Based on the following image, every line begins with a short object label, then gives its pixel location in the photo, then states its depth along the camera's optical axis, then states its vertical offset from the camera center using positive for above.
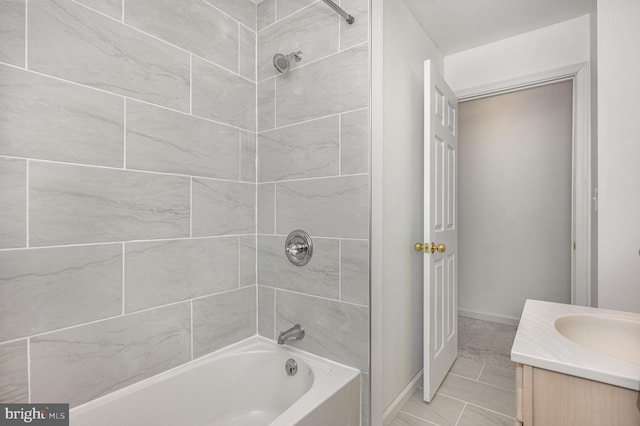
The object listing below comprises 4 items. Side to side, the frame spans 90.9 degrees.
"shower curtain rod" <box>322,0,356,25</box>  1.45 +0.95
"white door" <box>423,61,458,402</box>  1.84 -0.10
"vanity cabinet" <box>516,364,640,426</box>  0.77 -0.49
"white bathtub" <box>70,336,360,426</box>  1.25 -0.82
